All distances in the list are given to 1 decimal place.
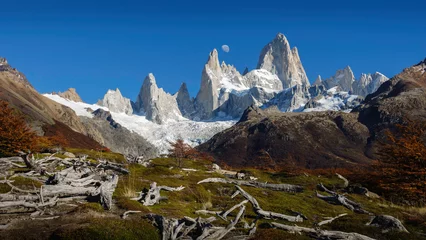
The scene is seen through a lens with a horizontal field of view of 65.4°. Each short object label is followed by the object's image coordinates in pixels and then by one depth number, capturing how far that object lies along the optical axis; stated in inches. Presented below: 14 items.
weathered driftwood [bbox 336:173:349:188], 1433.3
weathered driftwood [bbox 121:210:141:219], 534.4
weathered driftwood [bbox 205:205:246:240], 462.0
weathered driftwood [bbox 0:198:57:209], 558.3
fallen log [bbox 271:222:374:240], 495.5
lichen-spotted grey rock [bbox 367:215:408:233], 569.6
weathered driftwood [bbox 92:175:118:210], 616.1
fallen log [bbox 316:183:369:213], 876.7
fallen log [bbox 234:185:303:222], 631.2
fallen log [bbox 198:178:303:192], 1221.9
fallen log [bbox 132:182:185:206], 699.9
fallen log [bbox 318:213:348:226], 616.7
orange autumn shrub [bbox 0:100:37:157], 1528.4
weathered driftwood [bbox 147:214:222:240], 459.3
